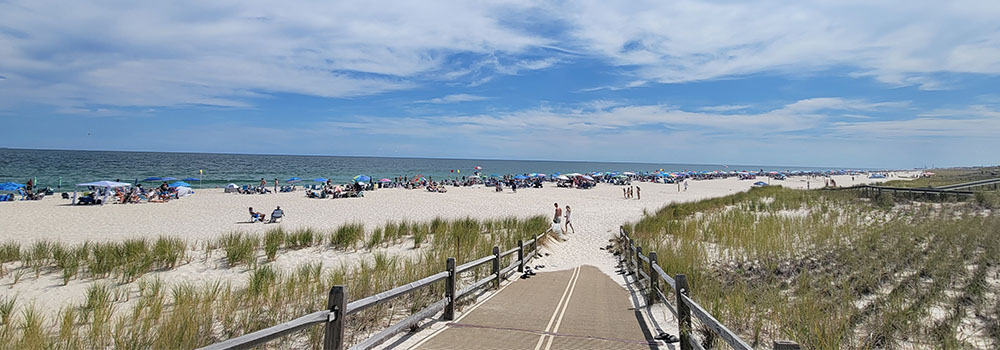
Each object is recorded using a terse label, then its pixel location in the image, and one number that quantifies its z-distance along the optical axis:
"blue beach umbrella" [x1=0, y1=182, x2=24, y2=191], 27.13
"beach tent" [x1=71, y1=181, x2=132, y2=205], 25.16
